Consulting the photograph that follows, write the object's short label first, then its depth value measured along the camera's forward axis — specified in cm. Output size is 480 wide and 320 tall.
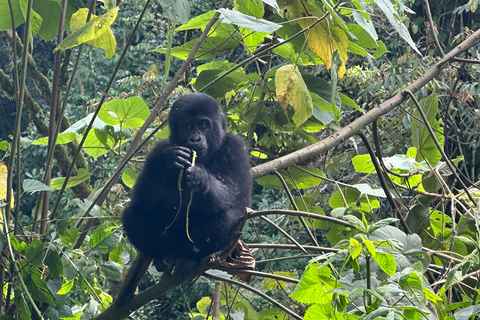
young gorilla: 500
